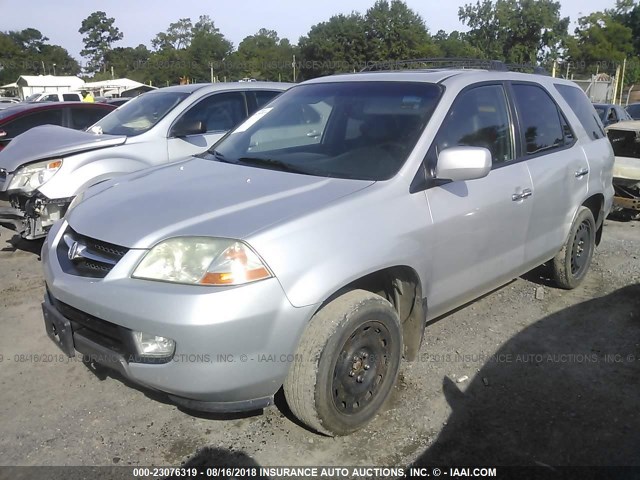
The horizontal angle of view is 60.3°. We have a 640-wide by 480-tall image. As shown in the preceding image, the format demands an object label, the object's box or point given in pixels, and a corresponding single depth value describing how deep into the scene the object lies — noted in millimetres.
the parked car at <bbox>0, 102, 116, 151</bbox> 7969
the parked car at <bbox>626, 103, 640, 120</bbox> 14681
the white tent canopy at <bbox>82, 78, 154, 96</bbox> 44969
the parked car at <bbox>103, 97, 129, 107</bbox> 16622
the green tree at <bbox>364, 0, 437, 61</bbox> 64812
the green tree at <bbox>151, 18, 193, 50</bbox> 104438
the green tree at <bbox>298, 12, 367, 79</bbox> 64625
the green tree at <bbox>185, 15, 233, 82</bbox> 67062
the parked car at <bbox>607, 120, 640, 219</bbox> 6852
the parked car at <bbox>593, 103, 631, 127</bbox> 11548
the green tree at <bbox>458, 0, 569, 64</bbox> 64000
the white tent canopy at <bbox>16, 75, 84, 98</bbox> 48312
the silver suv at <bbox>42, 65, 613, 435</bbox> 2340
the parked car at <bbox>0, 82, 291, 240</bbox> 5219
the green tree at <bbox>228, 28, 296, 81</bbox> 61562
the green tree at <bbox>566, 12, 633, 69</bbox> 52906
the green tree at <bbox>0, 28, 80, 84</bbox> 86312
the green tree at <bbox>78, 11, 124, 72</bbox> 116312
